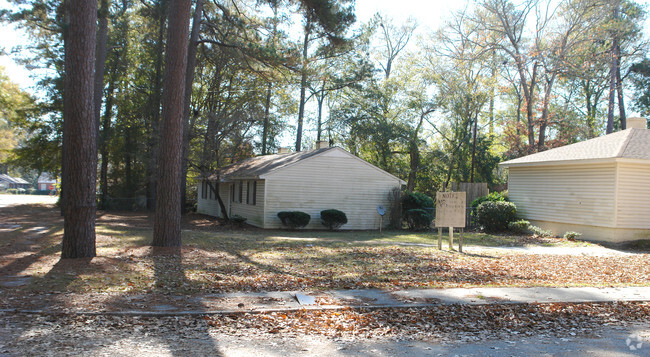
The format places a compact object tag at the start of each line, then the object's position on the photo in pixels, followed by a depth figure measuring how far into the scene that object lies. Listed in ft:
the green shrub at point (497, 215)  64.97
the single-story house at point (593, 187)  52.95
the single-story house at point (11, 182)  255.54
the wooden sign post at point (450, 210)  44.93
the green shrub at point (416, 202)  74.69
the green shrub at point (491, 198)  70.18
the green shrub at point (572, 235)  56.45
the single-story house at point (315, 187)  69.97
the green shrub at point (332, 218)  70.44
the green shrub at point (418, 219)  72.28
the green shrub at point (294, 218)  68.18
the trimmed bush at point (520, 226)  62.64
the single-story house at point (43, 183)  288.26
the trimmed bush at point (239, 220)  71.41
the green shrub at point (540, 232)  60.13
